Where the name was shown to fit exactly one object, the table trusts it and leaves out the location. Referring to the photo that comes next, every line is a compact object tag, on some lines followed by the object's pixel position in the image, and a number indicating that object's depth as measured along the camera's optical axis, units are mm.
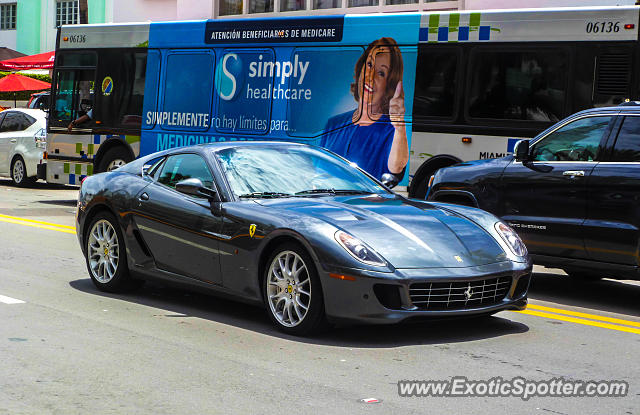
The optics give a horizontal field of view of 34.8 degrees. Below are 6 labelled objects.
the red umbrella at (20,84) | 34031
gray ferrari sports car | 6605
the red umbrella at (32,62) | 33469
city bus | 12242
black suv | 8555
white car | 22562
